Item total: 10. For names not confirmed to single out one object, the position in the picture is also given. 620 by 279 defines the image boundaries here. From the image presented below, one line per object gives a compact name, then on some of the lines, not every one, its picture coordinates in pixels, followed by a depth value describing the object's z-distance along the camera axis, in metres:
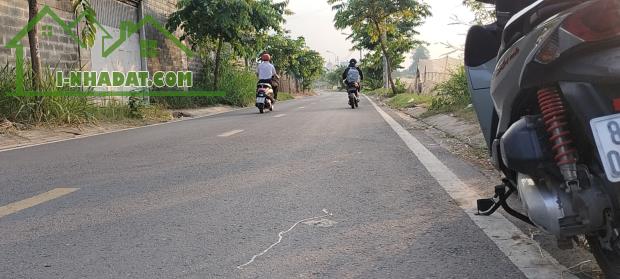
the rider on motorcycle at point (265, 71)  15.34
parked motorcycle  1.84
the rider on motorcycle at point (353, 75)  17.25
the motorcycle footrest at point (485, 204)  2.90
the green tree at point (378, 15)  22.59
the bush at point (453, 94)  10.79
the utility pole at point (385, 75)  24.29
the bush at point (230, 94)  17.41
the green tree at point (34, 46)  10.06
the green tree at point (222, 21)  17.75
